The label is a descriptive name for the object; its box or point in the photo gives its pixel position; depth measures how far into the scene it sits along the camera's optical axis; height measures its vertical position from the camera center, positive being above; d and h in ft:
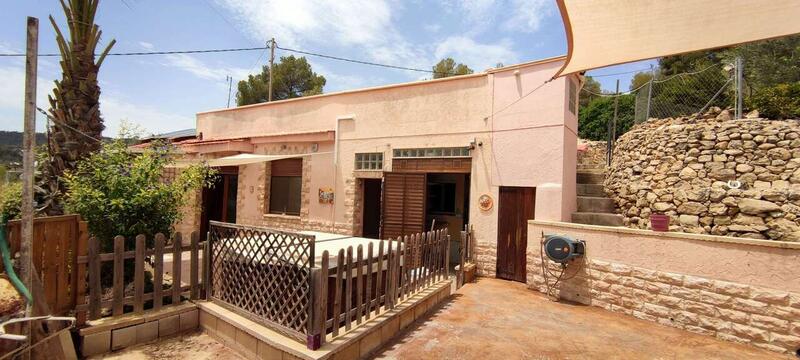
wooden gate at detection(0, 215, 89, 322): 13.47 -3.26
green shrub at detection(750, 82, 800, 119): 27.84 +7.45
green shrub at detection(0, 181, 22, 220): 20.96 -1.83
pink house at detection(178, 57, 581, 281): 25.72 +2.04
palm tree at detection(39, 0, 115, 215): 19.58 +3.88
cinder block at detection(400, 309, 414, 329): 16.84 -6.40
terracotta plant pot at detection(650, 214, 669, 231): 19.43 -1.63
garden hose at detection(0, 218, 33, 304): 9.15 -2.68
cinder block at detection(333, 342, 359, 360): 12.60 -6.16
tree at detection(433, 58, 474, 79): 85.76 +28.05
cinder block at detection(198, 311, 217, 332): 16.05 -6.55
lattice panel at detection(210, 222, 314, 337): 13.04 -3.99
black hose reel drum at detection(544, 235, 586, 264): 21.39 -3.57
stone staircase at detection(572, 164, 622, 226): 25.71 -0.91
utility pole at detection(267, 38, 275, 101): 73.26 +25.84
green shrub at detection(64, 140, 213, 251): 17.25 -0.97
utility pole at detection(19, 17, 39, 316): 9.82 +1.01
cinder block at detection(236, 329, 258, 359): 13.75 -6.44
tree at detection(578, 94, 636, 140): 60.75 +13.09
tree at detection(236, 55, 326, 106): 85.92 +23.26
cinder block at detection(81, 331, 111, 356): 13.94 -6.67
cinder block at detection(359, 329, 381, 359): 13.99 -6.37
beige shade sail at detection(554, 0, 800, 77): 12.12 +6.16
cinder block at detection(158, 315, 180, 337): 15.83 -6.65
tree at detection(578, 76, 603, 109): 84.20 +25.48
